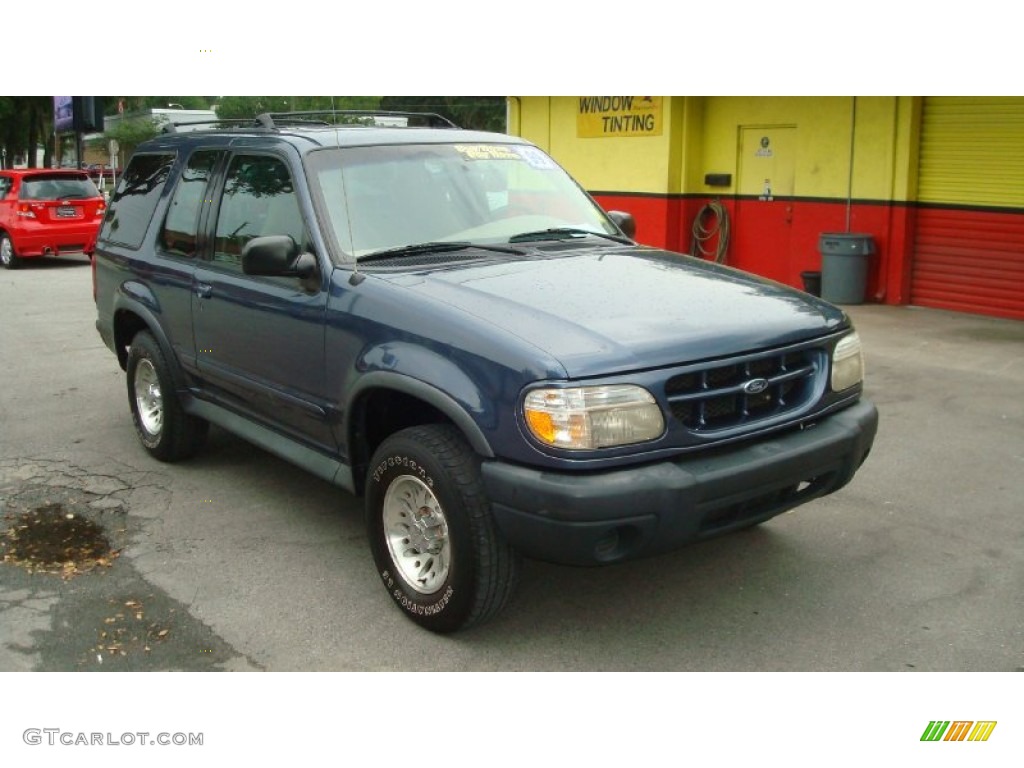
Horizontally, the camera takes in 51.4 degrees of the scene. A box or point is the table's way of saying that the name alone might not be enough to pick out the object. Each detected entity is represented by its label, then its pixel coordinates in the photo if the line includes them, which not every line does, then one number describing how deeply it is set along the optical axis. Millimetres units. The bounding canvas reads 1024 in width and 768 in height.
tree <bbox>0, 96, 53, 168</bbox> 33312
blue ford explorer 3609
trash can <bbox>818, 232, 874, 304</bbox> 12336
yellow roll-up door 11422
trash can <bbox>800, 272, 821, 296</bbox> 13008
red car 18672
